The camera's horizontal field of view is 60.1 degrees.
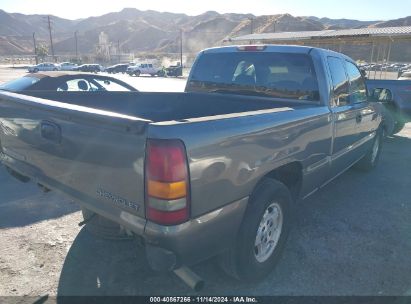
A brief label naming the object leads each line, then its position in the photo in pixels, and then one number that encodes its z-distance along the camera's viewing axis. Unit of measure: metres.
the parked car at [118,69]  48.43
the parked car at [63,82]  6.78
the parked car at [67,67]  50.03
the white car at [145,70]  44.69
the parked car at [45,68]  47.51
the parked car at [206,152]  2.16
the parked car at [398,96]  8.81
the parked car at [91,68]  46.00
